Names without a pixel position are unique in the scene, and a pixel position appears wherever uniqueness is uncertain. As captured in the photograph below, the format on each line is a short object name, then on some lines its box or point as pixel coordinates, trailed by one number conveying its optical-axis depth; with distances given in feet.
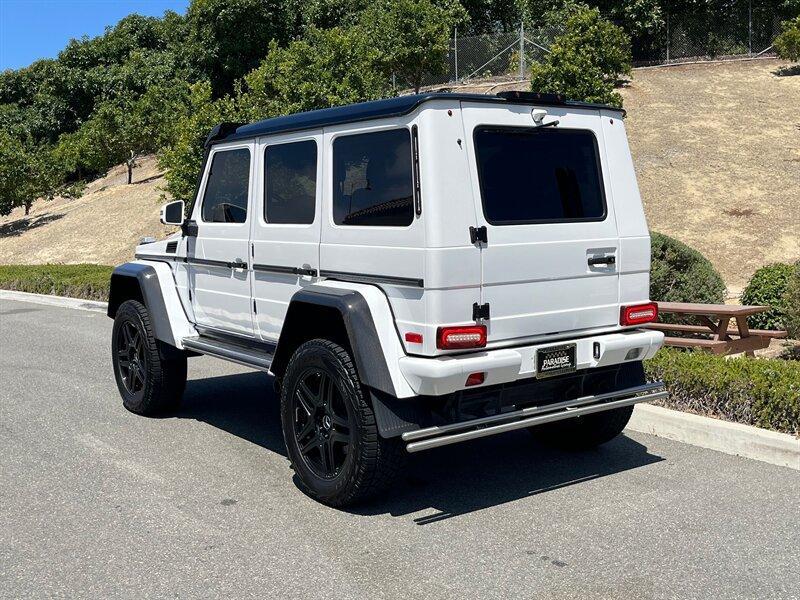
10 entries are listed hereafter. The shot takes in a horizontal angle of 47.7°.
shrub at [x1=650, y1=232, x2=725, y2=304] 32.78
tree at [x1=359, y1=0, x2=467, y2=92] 98.68
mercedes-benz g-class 15.96
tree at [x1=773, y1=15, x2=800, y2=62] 96.78
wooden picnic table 27.63
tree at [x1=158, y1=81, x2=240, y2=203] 68.95
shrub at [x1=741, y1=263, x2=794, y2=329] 33.53
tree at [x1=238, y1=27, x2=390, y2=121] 65.77
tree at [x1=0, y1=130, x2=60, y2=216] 108.68
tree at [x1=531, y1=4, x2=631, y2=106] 73.26
